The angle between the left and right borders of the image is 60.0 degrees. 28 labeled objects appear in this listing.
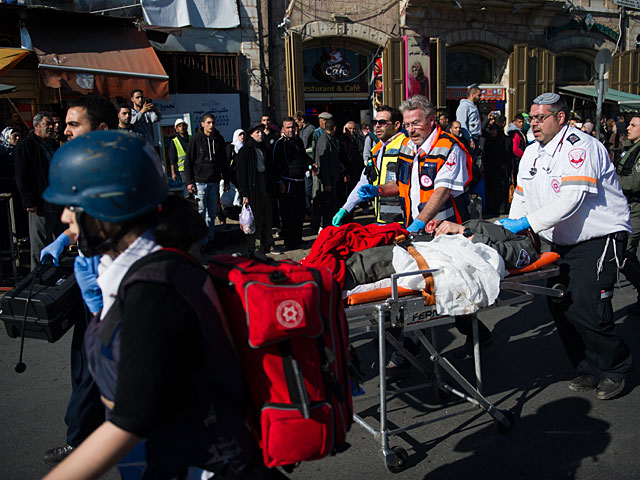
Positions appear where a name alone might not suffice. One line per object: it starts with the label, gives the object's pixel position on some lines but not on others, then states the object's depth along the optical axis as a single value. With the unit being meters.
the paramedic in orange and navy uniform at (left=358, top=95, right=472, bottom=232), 4.46
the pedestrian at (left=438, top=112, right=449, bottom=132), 10.03
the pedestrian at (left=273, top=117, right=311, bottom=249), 9.12
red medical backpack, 1.58
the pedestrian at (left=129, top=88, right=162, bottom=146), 7.29
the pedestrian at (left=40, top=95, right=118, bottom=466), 2.90
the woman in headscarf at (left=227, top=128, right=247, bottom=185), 9.44
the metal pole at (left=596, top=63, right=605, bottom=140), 11.03
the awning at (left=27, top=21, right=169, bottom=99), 10.59
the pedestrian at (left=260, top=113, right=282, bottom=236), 9.09
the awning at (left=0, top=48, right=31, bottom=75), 9.63
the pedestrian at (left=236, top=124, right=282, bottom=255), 8.48
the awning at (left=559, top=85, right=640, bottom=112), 18.99
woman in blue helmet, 1.39
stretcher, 3.07
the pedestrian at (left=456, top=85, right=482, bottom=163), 10.58
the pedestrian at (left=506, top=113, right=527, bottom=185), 12.01
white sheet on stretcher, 3.15
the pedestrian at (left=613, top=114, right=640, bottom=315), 5.91
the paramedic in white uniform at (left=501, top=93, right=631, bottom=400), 3.71
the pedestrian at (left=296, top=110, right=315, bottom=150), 10.85
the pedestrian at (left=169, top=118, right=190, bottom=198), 9.85
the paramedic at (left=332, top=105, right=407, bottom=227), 5.23
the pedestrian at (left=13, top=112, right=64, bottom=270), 6.06
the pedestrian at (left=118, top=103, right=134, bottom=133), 6.33
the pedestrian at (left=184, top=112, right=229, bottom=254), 8.85
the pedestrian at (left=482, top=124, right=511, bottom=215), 11.71
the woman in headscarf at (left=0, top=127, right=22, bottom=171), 7.88
